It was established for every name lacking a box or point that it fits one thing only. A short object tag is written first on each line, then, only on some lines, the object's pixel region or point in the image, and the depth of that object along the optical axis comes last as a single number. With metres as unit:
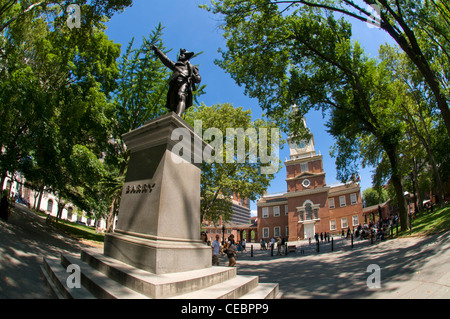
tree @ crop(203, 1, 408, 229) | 13.93
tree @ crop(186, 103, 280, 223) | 22.78
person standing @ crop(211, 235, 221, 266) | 11.48
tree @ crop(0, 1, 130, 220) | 10.02
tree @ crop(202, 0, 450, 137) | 8.80
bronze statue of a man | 5.59
